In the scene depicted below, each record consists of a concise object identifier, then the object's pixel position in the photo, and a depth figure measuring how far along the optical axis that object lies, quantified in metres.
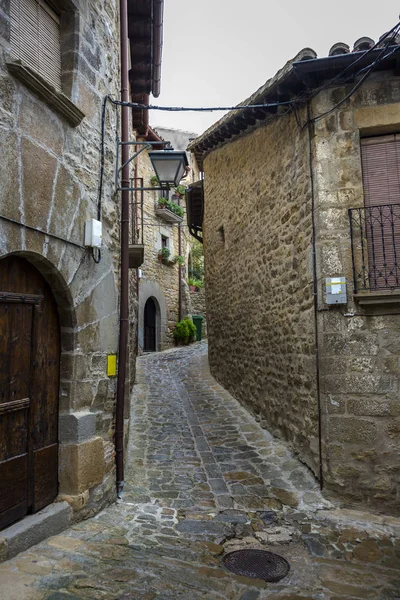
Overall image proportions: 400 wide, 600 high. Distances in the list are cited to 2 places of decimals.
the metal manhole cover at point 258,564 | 3.27
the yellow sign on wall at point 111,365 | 4.41
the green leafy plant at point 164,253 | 15.85
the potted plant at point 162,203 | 16.07
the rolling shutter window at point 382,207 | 4.73
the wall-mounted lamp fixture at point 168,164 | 4.57
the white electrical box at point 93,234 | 4.02
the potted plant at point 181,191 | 17.28
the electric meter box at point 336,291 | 4.70
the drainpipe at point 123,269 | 4.58
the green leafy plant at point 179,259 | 16.80
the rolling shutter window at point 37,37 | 3.45
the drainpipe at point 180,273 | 16.95
